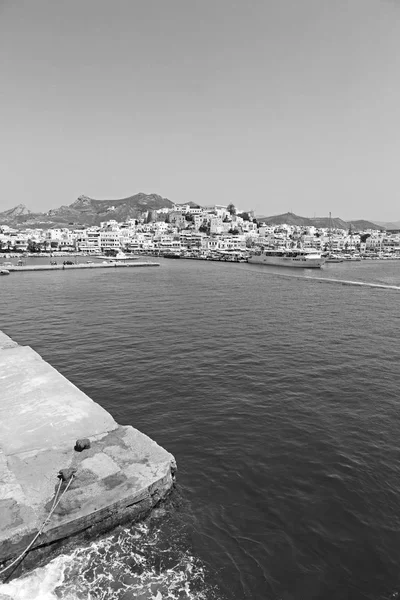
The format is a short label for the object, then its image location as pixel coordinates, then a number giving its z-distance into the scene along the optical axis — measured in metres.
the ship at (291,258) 93.38
